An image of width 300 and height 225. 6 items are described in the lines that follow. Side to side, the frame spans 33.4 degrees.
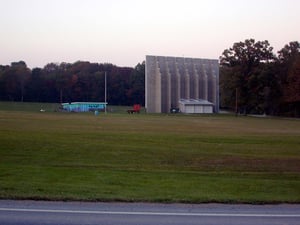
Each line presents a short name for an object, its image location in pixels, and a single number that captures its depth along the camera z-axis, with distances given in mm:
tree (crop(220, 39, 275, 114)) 108000
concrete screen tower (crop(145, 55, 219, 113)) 130000
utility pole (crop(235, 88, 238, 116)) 108381
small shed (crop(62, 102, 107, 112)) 126250
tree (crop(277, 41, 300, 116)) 96625
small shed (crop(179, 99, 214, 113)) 126338
